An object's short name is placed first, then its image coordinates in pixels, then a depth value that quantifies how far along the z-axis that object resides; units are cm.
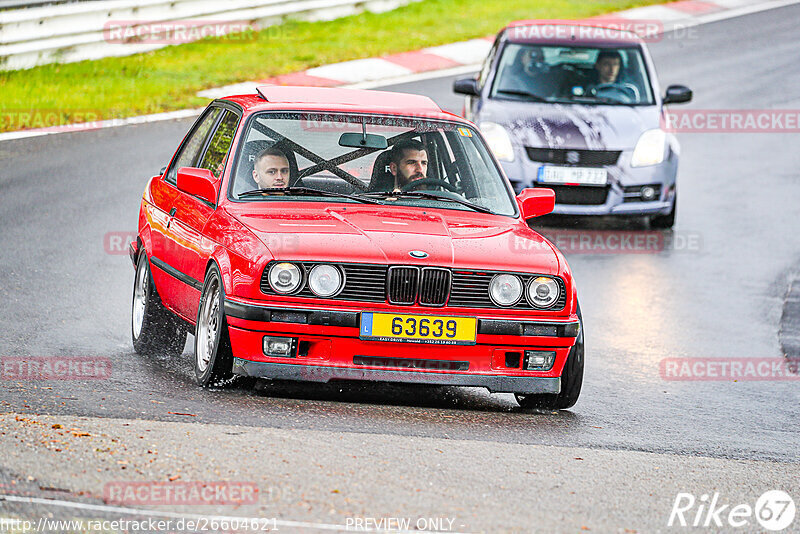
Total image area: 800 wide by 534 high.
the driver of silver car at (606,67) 2942
